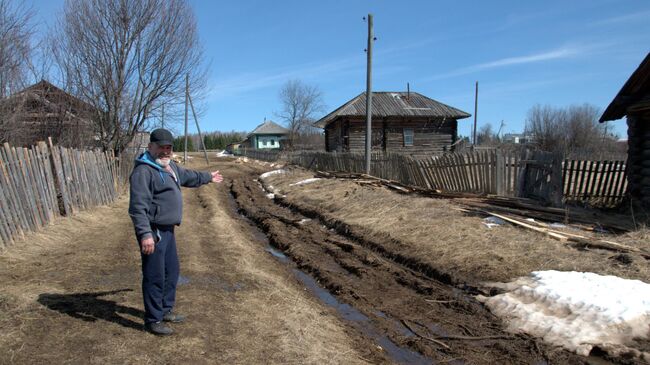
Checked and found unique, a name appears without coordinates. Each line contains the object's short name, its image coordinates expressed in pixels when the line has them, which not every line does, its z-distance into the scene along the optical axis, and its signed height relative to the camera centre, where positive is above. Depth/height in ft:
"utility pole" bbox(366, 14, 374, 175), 60.62 +4.23
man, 13.06 -2.83
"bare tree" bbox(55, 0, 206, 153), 49.67 +6.05
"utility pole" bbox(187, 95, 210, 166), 113.72 -2.91
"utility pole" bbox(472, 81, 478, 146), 151.94 +0.80
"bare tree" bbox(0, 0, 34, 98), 35.17 +4.95
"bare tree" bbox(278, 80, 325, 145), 268.62 -4.60
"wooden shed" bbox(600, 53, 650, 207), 34.63 -1.96
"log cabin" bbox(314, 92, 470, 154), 103.76 -3.24
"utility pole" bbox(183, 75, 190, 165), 58.75 +3.83
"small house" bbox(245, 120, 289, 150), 298.35 -13.96
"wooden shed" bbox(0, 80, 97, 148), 37.86 +0.46
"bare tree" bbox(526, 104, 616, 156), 167.43 -10.41
